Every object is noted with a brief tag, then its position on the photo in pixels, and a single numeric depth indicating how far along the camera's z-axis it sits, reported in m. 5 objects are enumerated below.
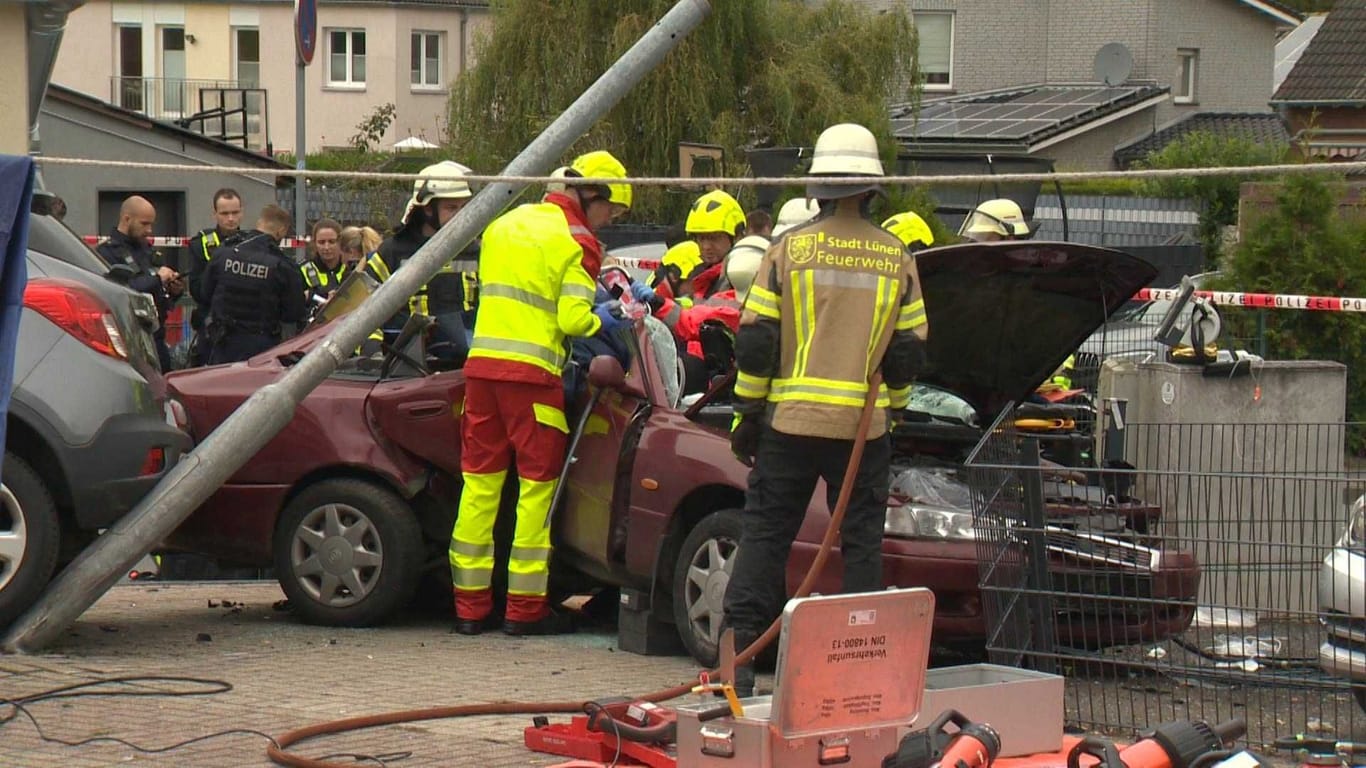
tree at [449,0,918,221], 26.73
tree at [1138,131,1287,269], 26.95
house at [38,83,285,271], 27.02
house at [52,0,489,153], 50.47
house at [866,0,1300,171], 45.25
